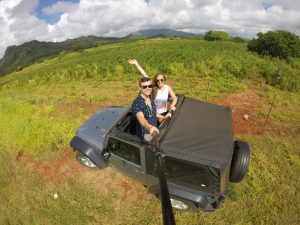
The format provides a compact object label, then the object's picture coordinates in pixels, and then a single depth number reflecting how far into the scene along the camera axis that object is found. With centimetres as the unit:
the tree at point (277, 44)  2111
